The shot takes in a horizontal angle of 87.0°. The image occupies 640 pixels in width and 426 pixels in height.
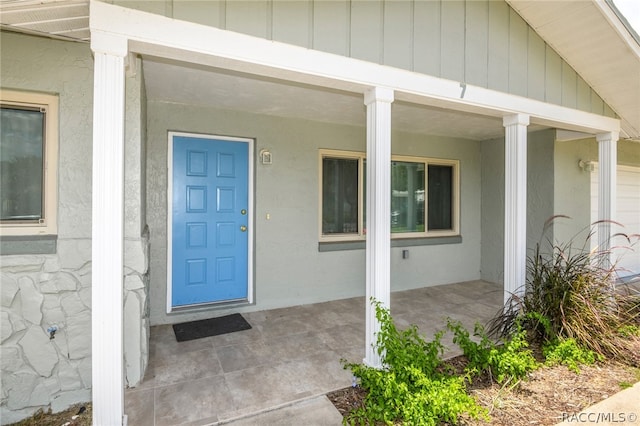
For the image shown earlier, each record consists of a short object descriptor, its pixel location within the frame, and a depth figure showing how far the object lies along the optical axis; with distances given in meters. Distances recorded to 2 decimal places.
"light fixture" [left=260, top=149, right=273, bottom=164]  4.20
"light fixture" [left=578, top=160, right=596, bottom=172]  5.14
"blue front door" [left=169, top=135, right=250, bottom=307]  3.82
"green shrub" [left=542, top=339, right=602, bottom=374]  2.75
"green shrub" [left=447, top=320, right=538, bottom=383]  2.53
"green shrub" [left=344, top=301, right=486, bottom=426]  2.02
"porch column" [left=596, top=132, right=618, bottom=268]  4.19
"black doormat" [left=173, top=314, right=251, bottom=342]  3.44
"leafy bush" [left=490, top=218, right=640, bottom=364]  2.93
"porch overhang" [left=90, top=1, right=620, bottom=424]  1.82
